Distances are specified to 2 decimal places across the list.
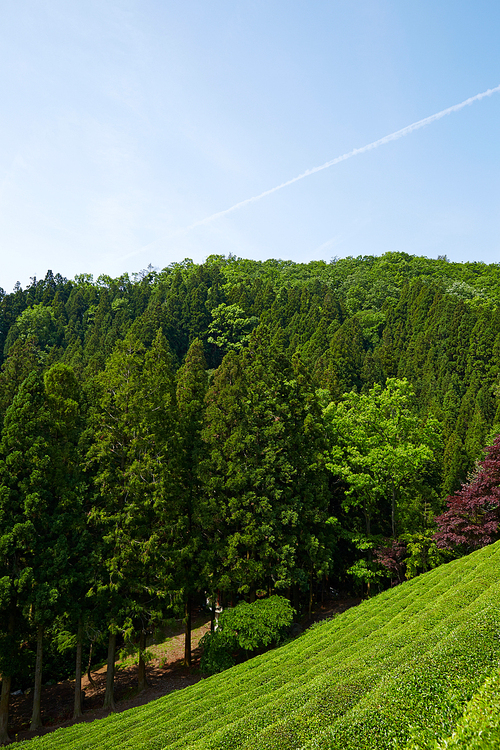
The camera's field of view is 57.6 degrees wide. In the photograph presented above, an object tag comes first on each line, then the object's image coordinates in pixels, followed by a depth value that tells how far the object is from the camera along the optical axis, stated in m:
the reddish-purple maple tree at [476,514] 23.50
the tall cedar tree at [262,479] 21.61
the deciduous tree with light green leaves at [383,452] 25.58
